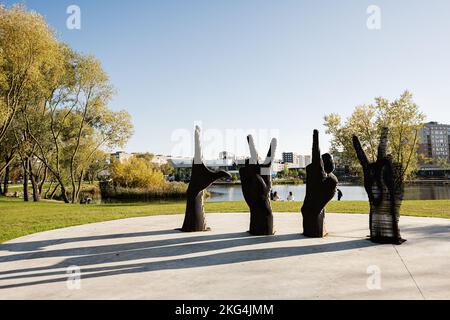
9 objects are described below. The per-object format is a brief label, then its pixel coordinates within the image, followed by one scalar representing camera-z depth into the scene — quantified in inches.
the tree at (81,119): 1016.2
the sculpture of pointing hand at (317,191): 354.9
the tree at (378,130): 1146.7
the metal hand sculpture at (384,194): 318.3
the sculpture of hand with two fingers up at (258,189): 376.8
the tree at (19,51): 733.3
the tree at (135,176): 1475.1
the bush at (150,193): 1296.8
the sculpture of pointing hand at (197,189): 411.2
